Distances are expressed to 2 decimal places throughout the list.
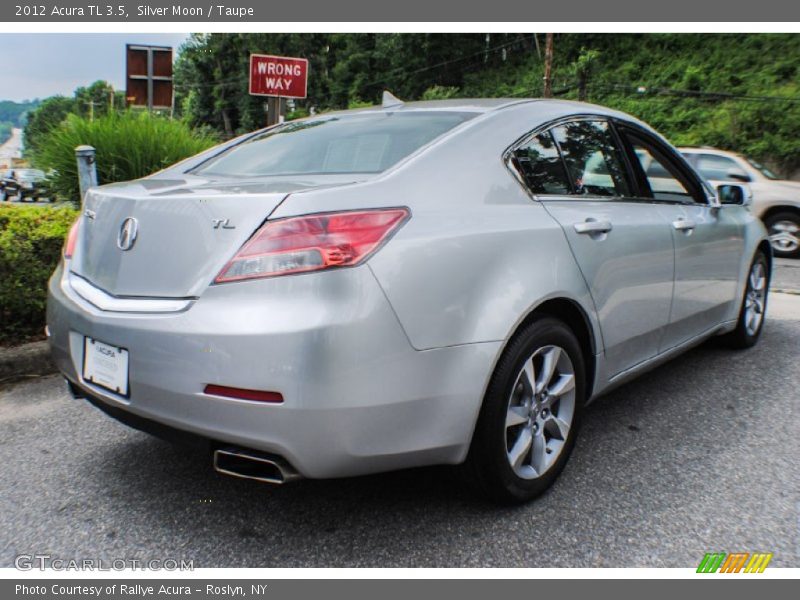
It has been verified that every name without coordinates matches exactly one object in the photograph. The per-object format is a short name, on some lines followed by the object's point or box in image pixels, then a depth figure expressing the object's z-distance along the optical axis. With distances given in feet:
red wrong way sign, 32.12
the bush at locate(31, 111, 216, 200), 21.89
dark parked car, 97.77
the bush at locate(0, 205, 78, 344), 13.08
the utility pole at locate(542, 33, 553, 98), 84.38
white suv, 33.53
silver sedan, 6.22
